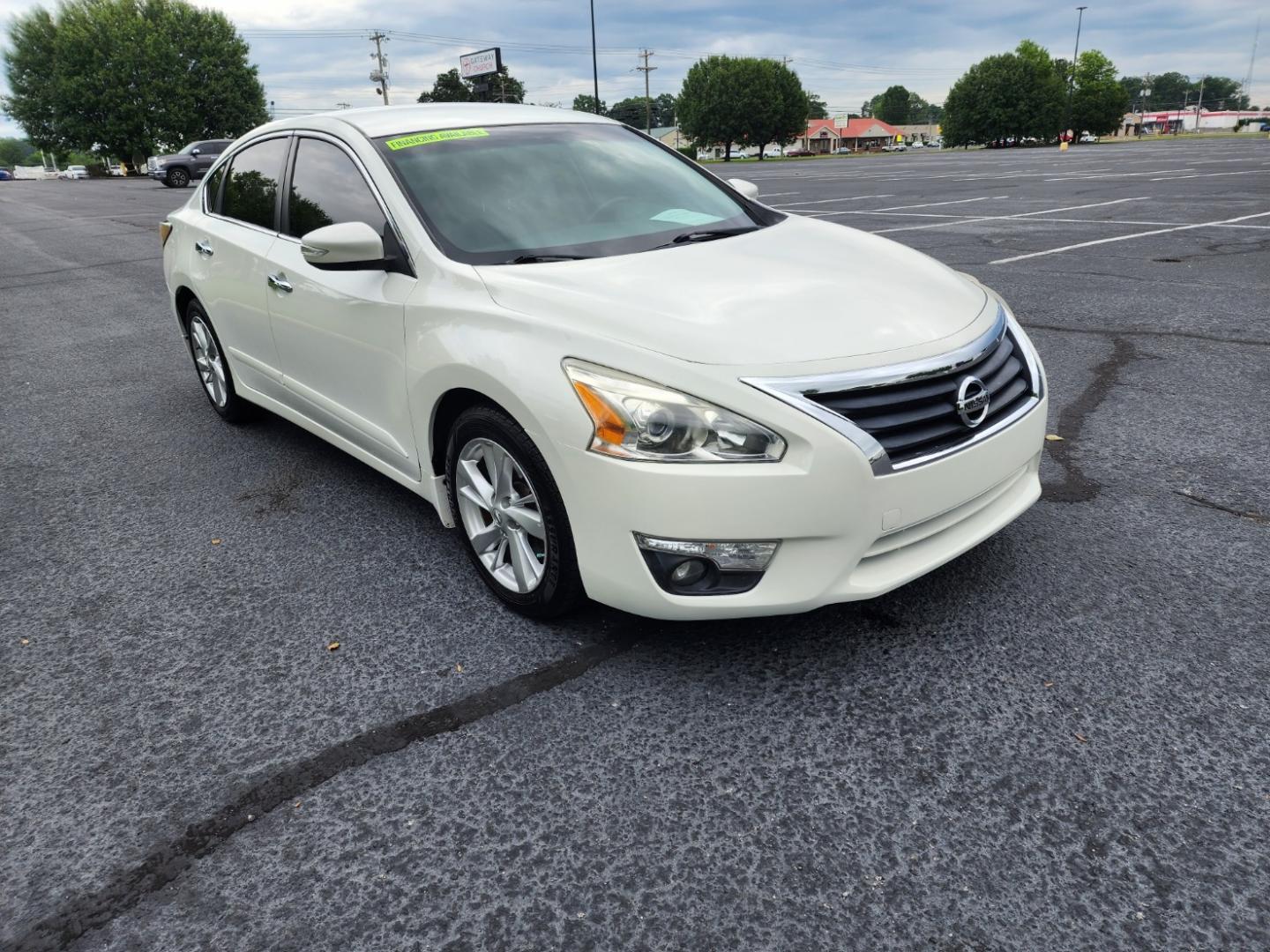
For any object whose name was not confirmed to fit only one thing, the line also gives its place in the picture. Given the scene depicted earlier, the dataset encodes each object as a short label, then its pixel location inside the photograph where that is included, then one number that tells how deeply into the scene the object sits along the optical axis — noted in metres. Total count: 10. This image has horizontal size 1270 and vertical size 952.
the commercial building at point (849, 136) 141.50
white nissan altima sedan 2.36
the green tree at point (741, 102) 86.38
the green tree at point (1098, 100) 98.68
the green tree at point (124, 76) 55.97
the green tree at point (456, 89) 83.57
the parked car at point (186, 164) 34.31
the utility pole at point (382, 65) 62.62
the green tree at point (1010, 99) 90.88
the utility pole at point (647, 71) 89.38
